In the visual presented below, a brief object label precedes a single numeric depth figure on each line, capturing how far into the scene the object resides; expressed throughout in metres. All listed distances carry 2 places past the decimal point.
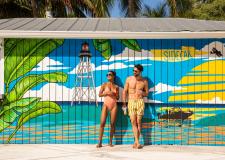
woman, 9.61
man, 9.52
